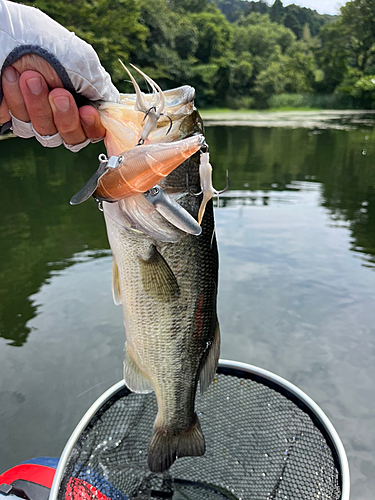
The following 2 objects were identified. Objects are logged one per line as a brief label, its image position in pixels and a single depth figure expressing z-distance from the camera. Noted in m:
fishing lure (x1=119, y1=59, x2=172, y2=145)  0.27
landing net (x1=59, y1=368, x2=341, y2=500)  0.39
